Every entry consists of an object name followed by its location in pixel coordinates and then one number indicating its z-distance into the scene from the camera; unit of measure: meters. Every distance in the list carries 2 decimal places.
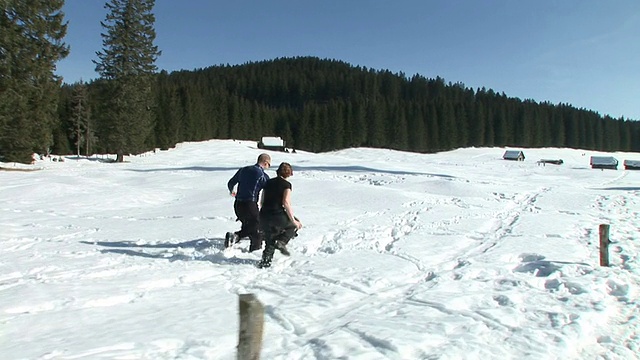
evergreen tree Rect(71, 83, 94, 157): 56.25
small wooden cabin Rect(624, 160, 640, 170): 46.22
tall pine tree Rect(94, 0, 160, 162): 38.78
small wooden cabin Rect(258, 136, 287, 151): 71.31
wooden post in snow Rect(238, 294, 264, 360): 3.86
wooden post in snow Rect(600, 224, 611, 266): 7.32
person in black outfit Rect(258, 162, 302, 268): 6.93
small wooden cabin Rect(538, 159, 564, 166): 55.66
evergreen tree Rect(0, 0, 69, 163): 23.98
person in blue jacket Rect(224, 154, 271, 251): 7.71
